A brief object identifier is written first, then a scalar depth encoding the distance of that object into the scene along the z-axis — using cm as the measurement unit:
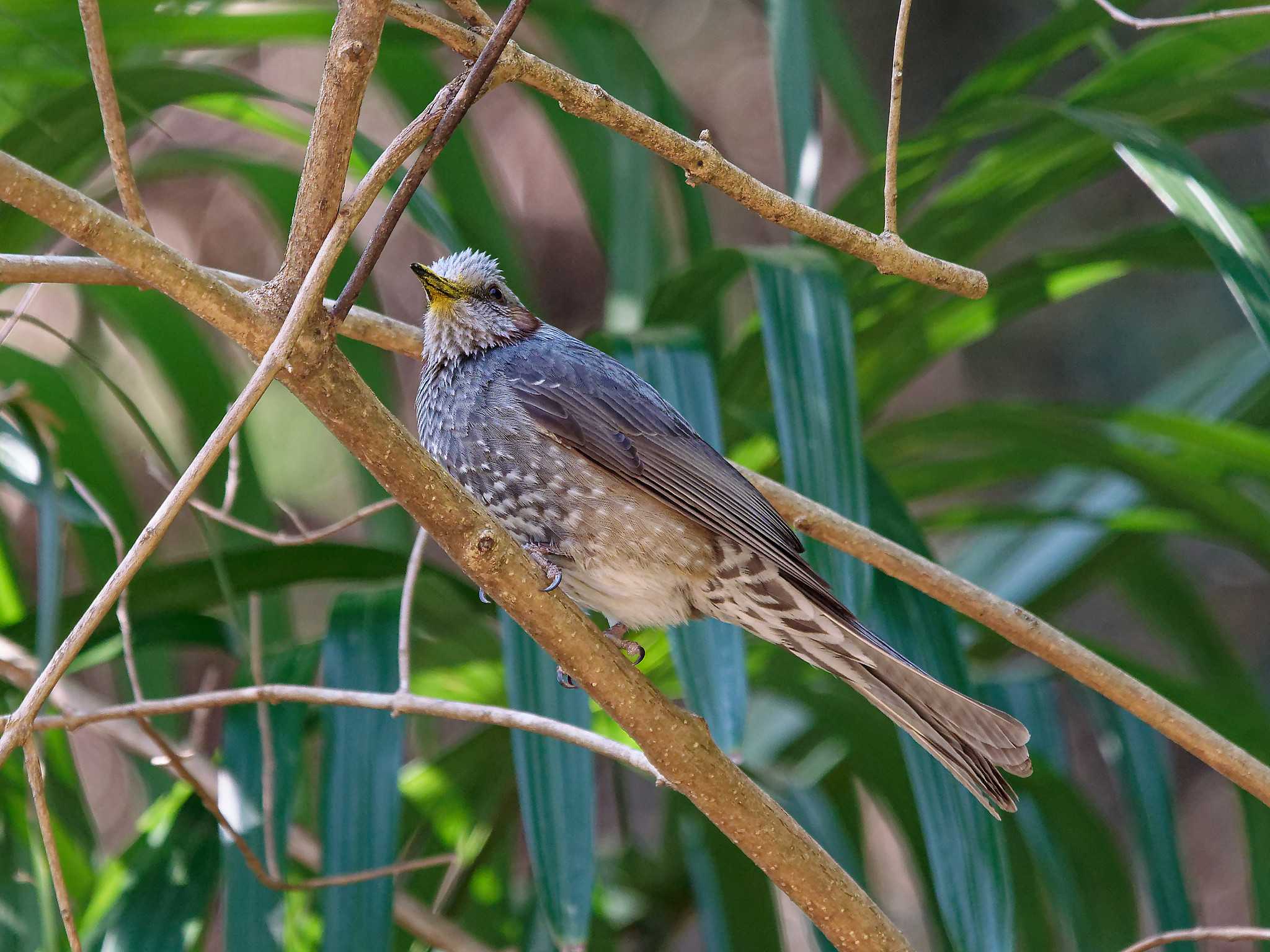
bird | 503
